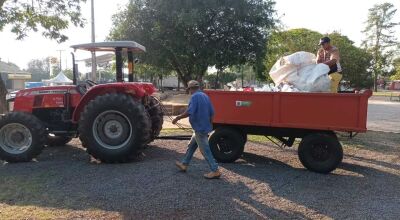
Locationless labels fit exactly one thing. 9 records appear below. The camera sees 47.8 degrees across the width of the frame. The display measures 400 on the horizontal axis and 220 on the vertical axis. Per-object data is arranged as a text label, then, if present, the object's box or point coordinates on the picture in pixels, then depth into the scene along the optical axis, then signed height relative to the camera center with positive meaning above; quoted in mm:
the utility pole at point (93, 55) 10208 +320
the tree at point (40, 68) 113806 +136
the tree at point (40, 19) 14859 +1702
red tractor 8273 -919
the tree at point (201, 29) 26844 +2519
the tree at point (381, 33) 81250 +7141
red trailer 7520 -859
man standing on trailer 8414 +243
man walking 7142 -770
